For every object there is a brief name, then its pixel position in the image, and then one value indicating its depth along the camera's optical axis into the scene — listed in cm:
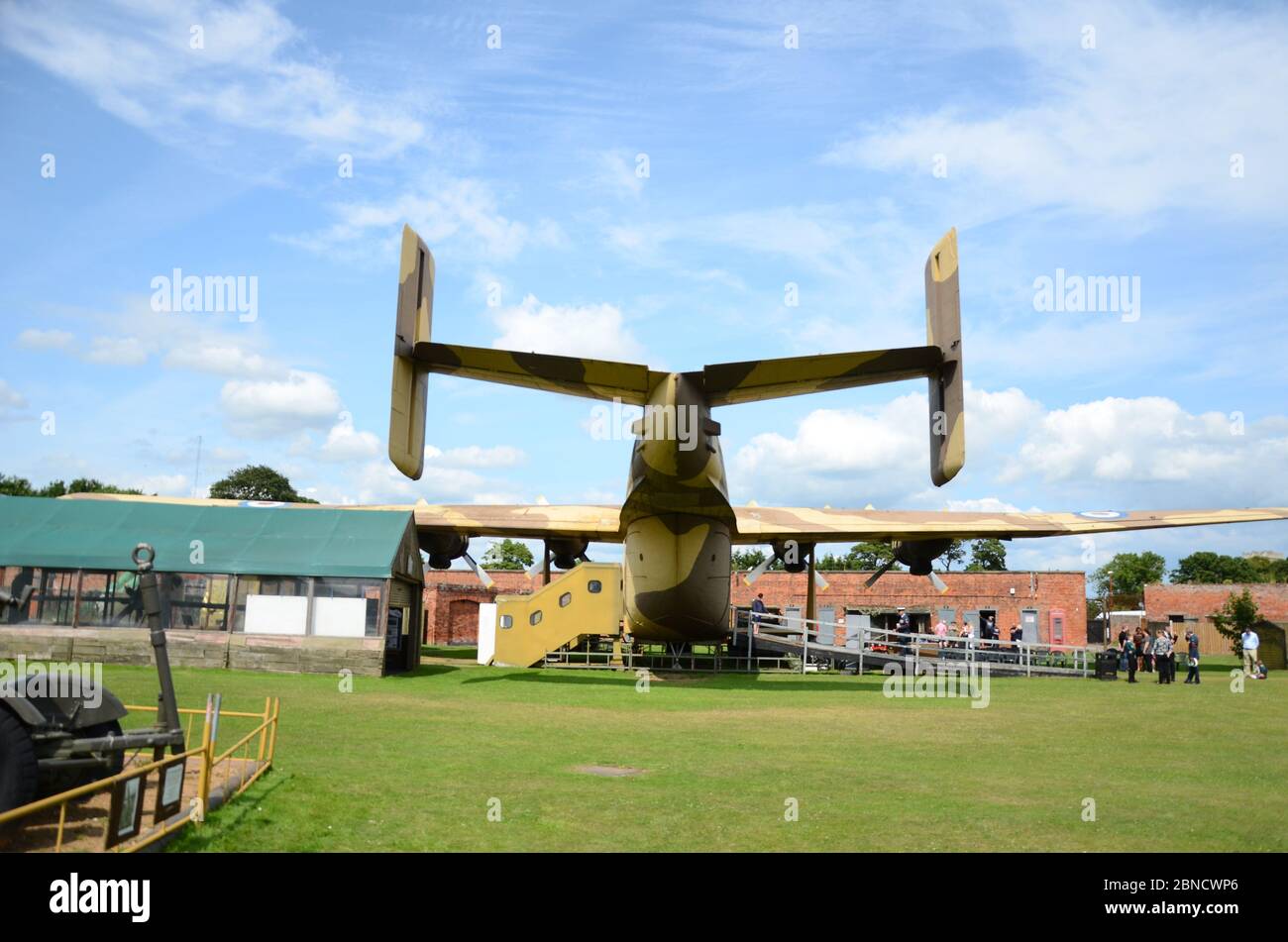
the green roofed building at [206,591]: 2450
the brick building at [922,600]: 5353
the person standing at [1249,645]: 3103
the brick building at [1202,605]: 5916
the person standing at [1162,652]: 2786
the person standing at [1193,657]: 2748
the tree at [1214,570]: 10819
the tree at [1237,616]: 4907
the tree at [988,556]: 9875
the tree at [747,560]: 9329
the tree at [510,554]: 10194
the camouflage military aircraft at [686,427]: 1611
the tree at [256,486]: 9494
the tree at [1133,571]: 11962
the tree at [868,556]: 9631
